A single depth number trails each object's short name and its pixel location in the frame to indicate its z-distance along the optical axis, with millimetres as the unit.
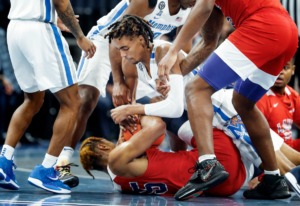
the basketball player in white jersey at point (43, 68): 9959
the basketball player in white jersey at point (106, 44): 10891
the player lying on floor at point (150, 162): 9334
